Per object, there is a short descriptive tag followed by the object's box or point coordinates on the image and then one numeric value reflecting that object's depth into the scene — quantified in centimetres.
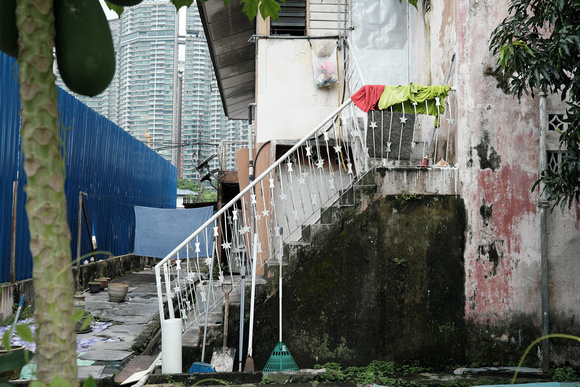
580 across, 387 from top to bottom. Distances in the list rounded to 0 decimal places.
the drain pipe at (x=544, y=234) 547
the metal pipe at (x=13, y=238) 835
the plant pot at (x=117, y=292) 1036
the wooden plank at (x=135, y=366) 548
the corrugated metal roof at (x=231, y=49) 941
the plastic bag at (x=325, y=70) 871
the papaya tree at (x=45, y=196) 92
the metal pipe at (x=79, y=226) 1155
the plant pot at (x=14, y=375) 381
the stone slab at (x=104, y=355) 647
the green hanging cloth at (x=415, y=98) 611
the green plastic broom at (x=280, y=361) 516
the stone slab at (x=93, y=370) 524
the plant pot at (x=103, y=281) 1215
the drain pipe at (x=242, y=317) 536
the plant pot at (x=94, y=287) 1163
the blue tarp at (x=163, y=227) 1248
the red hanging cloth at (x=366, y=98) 620
